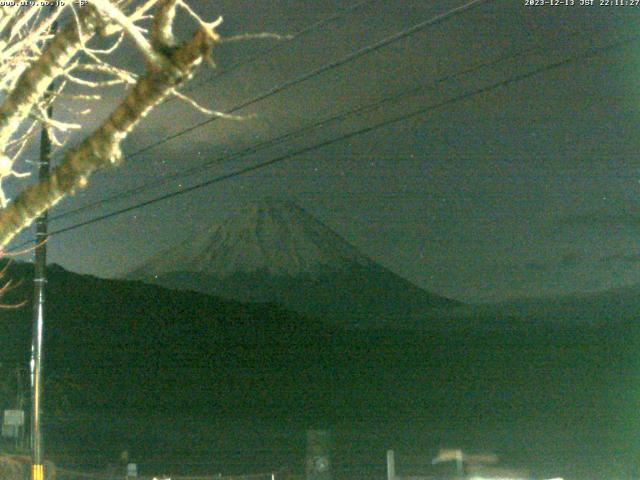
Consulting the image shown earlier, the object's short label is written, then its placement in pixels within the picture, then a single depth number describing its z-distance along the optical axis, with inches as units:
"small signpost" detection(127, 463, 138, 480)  923.4
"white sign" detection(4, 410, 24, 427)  837.8
